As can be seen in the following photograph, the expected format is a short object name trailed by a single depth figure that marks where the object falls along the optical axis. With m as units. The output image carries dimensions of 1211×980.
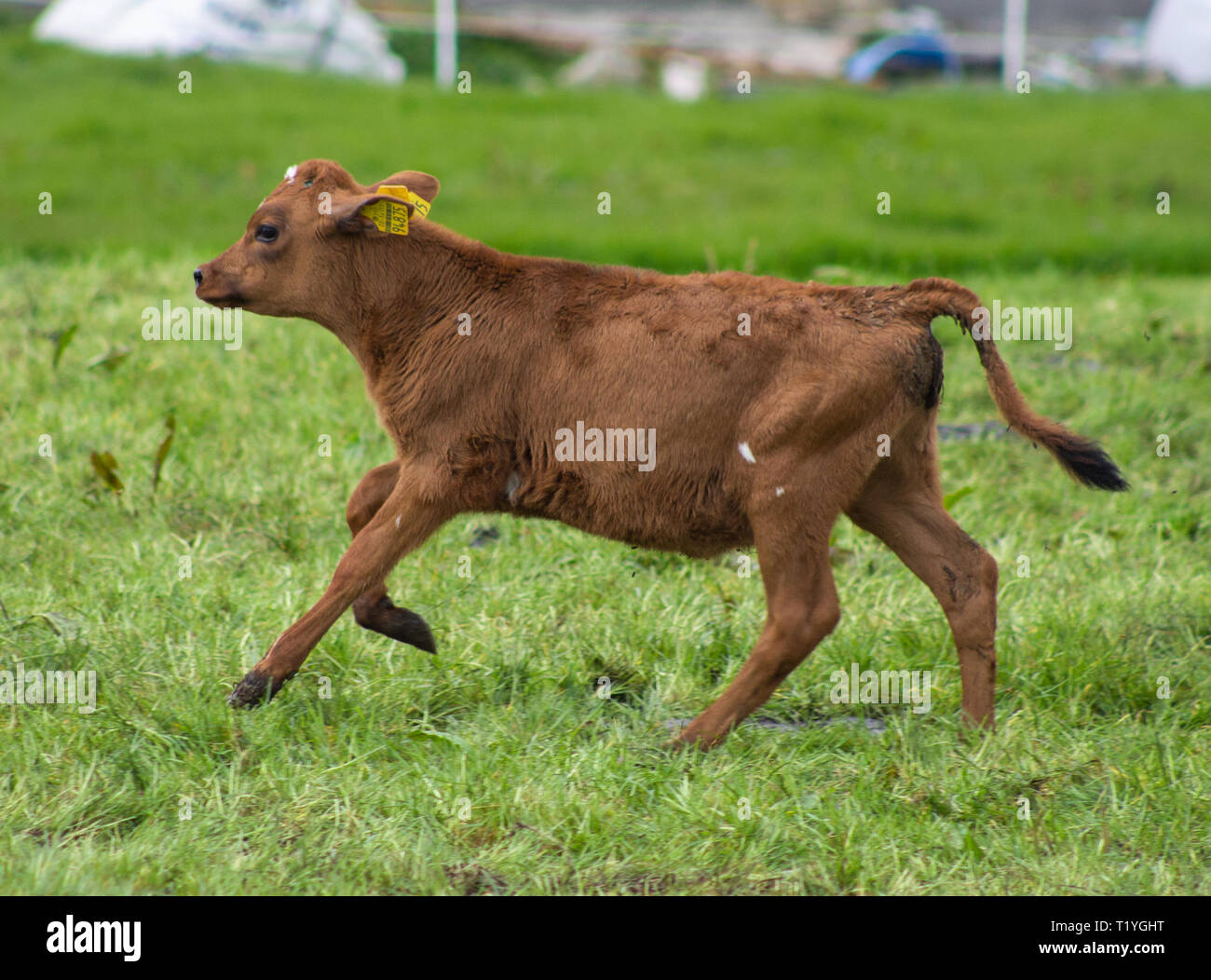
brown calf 4.64
